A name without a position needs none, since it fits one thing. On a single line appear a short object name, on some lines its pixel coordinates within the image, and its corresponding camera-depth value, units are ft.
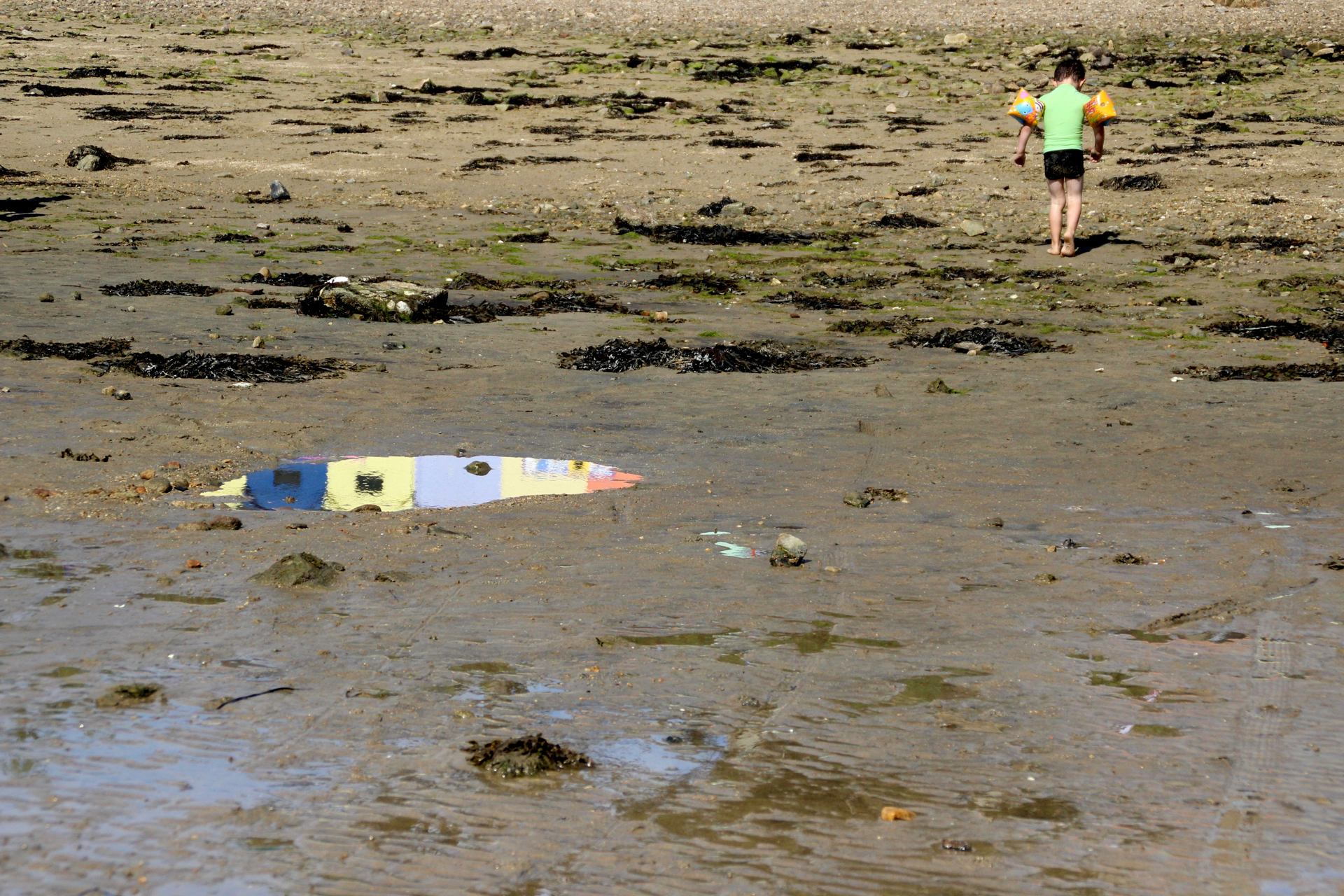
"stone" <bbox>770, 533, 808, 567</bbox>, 35.17
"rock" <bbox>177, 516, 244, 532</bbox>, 36.54
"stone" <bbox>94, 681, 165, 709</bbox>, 26.84
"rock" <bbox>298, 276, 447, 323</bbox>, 63.77
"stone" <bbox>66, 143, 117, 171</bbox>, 104.73
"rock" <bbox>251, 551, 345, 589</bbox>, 32.73
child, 81.10
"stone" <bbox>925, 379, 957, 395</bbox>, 53.83
